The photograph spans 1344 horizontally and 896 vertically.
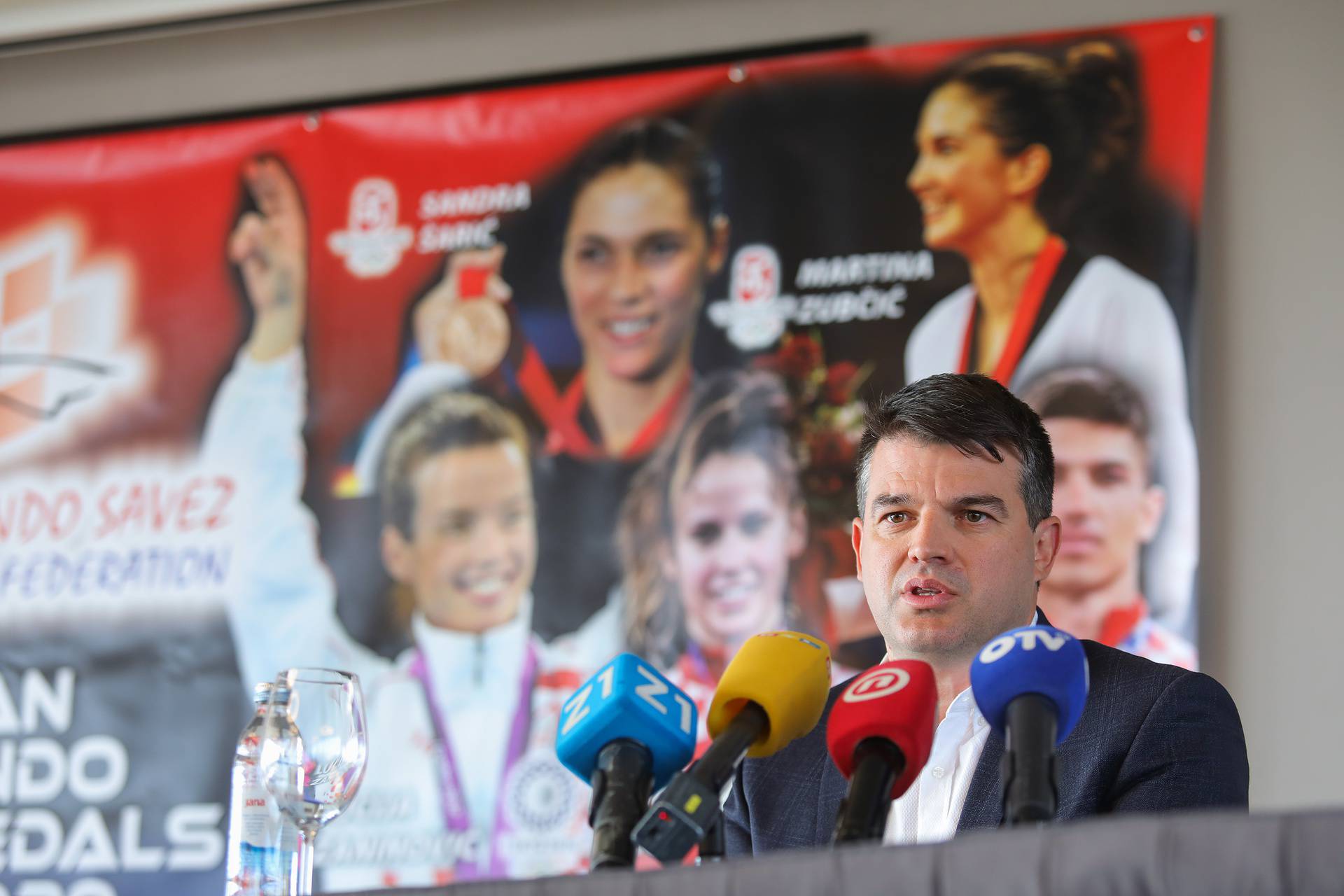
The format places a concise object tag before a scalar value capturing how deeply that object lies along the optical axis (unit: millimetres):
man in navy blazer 6166
